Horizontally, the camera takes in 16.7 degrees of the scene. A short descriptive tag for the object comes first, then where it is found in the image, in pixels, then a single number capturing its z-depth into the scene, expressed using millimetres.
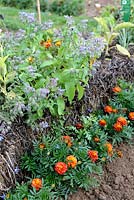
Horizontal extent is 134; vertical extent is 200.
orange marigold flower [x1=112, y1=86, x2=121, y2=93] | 3361
